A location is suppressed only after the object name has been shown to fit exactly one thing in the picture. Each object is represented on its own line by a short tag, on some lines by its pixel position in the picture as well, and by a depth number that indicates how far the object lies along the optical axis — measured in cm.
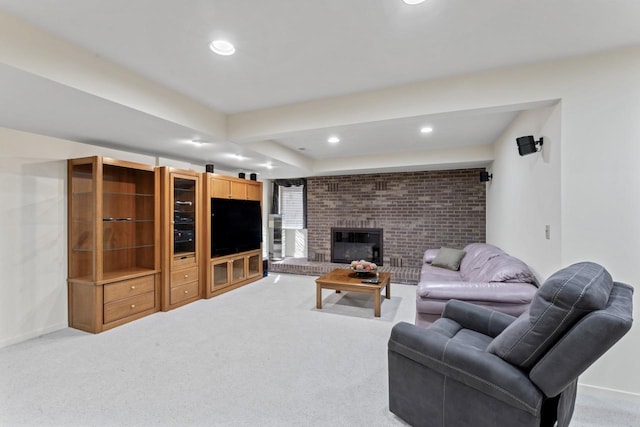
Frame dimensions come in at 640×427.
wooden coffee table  371
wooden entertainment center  332
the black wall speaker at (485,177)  491
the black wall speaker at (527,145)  258
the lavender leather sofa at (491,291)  242
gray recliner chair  127
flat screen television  473
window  723
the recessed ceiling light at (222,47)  196
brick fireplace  581
